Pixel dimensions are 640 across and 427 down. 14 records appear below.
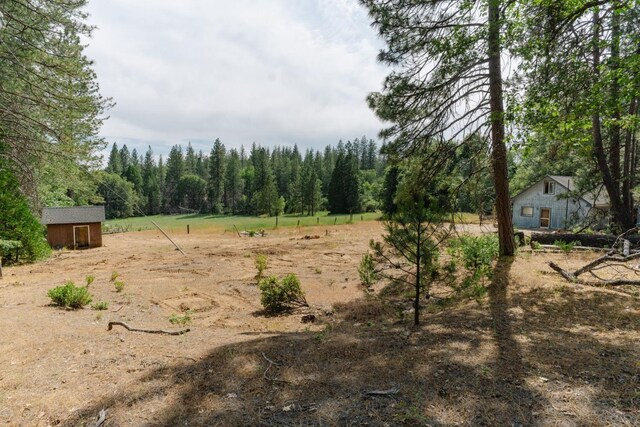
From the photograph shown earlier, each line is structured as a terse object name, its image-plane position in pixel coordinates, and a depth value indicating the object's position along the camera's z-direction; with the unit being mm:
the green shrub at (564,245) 12366
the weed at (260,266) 12855
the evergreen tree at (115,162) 87875
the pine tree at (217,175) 76312
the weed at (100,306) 7652
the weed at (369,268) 6346
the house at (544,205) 27886
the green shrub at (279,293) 8836
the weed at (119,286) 9859
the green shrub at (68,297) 7445
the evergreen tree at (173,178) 83875
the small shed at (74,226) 23859
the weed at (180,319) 7416
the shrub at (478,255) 8750
